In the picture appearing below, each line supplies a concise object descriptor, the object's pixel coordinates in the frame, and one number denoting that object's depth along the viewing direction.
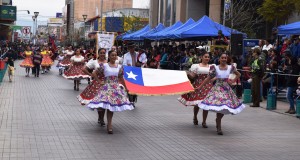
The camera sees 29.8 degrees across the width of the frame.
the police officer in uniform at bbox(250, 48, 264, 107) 18.27
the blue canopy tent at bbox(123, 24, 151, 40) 43.38
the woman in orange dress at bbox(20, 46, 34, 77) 33.31
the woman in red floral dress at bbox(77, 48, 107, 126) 12.63
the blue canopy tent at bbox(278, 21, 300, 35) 19.39
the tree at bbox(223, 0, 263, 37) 32.74
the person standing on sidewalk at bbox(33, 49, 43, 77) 32.28
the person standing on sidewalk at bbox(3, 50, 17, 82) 27.67
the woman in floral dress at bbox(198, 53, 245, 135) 11.97
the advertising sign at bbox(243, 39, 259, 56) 24.52
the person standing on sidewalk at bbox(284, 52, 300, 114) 16.20
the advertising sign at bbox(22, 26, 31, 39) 98.16
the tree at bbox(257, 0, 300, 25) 27.77
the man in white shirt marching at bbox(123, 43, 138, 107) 17.75
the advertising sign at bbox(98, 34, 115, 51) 27.41
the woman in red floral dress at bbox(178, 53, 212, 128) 13.30
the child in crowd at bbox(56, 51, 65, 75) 35.77
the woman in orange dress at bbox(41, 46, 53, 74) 37.22
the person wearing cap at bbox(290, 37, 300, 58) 19.08
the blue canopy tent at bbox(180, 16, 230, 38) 26.96
